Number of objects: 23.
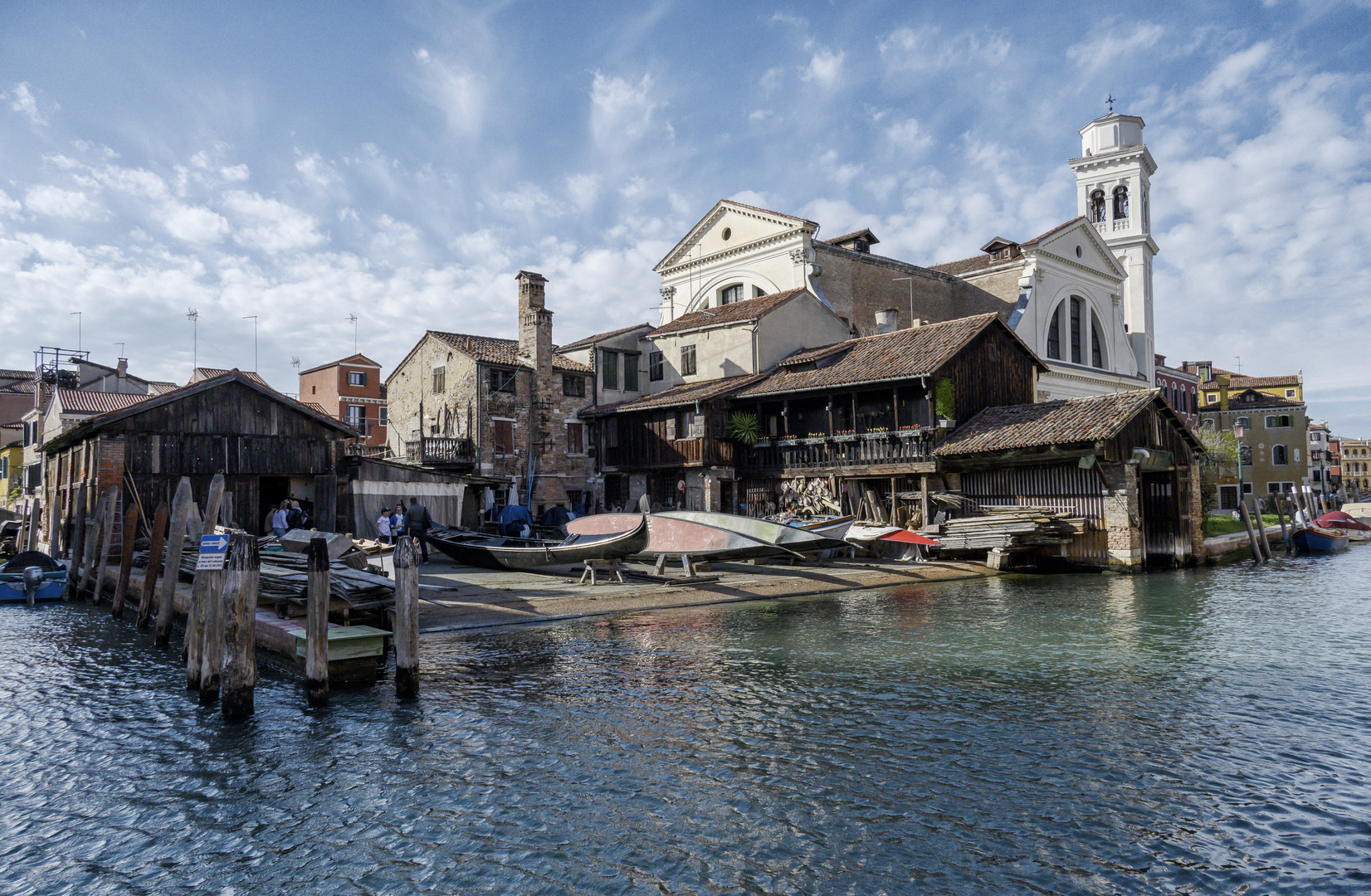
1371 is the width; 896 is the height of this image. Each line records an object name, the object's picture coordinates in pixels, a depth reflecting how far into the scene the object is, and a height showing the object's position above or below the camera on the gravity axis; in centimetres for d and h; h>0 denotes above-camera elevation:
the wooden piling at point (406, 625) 951 -148
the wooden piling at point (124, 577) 1627 -159
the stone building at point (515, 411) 3241 +304
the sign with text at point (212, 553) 898 -64
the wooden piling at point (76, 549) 1966 -131
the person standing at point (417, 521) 2038 -71
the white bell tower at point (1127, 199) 4581 +1558
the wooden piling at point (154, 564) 1480 -125
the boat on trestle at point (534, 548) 1756 -132
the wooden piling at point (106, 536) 1806 -92
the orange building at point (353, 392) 5147 +601
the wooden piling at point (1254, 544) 2781 -193
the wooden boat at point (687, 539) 1839 -110
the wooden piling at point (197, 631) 937 -157
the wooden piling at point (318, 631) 913 -148
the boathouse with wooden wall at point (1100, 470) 2191 +44
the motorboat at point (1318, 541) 3238 -213
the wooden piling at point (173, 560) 1313 -105
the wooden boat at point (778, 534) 1834 -98
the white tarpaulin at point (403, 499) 2516 -23
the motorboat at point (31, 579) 1870 -186
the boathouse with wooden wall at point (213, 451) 2055 +106
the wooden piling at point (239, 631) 869 -140
